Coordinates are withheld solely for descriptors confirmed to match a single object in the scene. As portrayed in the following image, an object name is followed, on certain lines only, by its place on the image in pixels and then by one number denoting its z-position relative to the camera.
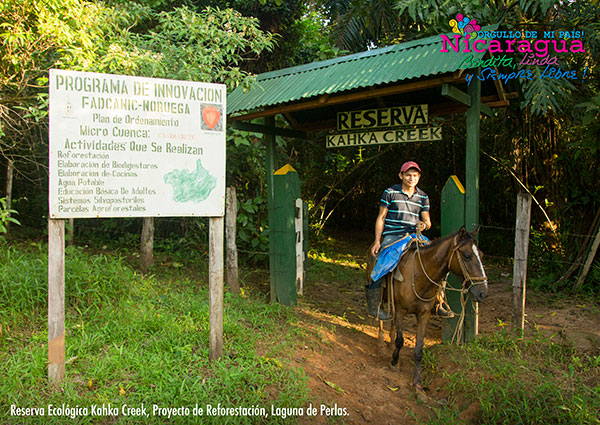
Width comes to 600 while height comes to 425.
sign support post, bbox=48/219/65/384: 3.55
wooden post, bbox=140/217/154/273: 6.78
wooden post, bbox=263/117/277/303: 6.34
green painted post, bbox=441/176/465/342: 5.05
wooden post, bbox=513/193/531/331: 4.76
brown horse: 4.08
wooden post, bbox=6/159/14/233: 7.16
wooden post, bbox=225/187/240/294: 5.93
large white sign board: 3.54
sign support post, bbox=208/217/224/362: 4.08
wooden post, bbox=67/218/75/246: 6.87
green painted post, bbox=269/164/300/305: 6.21
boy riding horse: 4.93
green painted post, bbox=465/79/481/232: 5.05
